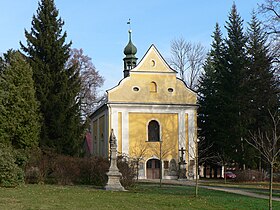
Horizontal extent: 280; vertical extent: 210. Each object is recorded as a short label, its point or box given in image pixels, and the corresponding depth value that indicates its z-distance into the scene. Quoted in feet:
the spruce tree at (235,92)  129.39
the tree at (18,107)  87.86
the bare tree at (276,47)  82.28
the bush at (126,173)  78.23
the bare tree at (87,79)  145.26
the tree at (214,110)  134.78
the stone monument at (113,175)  70.49
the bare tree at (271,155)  45.06
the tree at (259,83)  106.55
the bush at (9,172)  68.44
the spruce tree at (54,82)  96.17
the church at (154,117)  128.77
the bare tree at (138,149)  128.16
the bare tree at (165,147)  129.70
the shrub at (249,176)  116.88
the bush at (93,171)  83.51
